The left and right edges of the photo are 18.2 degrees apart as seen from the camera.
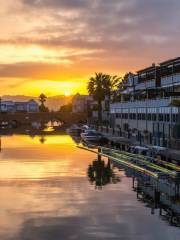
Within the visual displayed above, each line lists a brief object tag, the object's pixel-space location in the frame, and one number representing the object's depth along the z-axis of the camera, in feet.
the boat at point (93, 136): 386.07
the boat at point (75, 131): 538.51
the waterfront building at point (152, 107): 246.58
